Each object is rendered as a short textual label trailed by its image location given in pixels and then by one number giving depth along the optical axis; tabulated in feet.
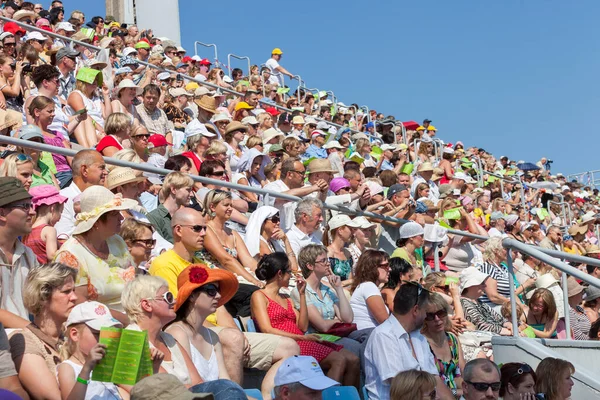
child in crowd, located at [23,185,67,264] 20.35
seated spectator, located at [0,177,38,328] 17.20
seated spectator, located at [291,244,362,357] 24.08
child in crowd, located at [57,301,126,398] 14.62
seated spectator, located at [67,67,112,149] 32.55
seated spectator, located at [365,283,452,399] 20.71
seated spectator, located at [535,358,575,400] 21.94
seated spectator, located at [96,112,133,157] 30.58
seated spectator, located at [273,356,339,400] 16.03
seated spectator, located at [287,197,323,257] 30.07
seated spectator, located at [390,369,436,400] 18.37
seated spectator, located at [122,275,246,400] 16.66
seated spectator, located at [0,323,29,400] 14.03
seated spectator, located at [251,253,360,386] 21.29
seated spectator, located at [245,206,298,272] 27.89
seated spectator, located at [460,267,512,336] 29.01
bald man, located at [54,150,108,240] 23.31
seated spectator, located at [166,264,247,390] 17.98
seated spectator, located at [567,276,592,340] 30.89
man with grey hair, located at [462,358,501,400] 20.26
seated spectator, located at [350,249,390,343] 25.18
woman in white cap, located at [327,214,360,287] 29.55
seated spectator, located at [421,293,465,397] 23.34
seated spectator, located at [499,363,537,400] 21.44
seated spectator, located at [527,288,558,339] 29.48
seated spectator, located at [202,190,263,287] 24.98
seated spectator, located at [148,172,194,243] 25.63
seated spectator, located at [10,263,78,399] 15.06
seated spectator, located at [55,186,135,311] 18.75
